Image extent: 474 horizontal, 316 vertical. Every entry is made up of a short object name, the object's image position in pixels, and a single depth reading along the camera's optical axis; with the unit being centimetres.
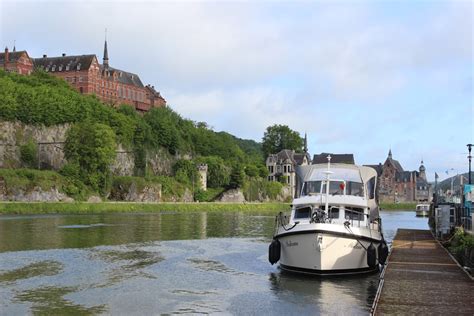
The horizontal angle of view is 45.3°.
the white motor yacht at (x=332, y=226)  2575
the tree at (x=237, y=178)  15075
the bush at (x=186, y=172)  14125
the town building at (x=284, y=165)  17800
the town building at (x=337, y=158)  16125
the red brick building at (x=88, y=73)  14888
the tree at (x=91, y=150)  11238
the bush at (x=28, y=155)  11212
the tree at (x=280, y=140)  18975
